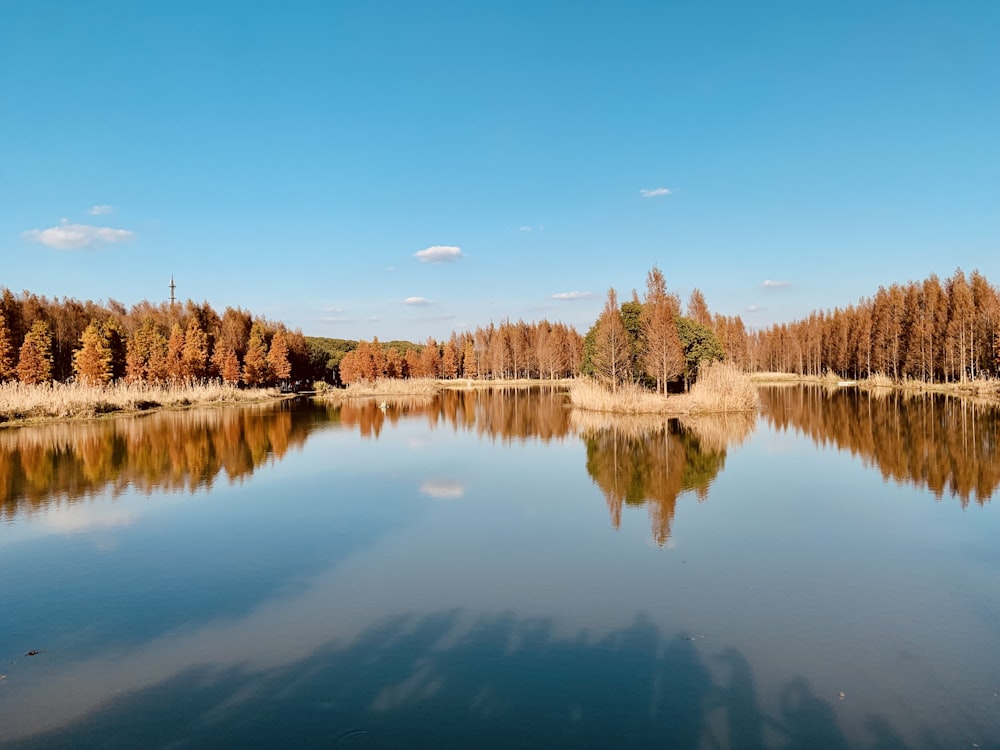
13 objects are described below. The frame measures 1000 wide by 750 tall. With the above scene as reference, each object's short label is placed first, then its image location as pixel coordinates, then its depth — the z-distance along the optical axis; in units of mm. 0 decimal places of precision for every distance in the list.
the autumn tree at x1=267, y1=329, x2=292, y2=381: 59906
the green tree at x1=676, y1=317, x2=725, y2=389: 38188
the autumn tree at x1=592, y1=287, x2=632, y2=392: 36719
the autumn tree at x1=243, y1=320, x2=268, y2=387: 55291
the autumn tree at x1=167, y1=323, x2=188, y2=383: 46438
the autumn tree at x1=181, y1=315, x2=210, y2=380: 47281
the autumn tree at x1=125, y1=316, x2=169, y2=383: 44688
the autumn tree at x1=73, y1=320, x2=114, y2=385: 39938
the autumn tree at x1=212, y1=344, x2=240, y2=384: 52938
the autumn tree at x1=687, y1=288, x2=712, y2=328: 62562
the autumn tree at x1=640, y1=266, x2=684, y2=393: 34125
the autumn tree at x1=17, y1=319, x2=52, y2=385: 40531
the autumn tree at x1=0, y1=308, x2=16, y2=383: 38953
